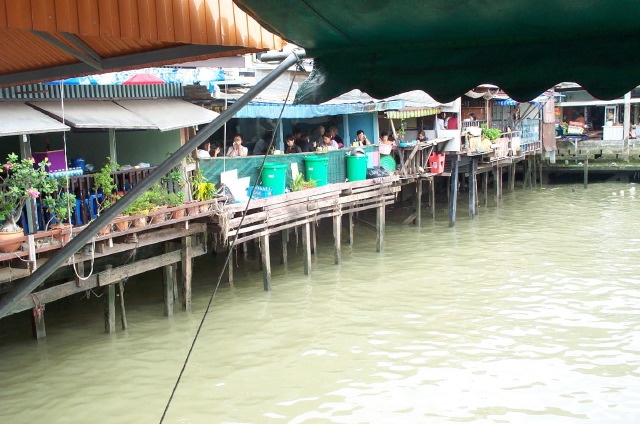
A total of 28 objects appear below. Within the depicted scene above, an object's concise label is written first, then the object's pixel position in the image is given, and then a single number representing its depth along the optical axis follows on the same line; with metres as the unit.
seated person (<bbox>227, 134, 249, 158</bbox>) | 15.20
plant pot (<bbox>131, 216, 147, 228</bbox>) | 10.91
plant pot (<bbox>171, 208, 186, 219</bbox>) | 11.76
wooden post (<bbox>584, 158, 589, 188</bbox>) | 29.05
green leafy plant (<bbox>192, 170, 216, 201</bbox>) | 13.04
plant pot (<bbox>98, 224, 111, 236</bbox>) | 10.18
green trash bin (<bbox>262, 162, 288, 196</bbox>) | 15.02
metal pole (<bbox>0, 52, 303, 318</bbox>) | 2.76
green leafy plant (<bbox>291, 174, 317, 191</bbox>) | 15.91
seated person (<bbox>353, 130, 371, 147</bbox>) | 19.36
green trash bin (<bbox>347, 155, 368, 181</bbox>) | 17.84
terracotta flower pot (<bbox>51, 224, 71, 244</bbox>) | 9.66
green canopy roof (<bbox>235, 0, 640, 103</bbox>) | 2.05
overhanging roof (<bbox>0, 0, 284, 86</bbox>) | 3.31
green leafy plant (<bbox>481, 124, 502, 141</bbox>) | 23.98
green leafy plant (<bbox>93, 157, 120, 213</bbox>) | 10.76
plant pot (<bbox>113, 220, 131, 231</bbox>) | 10.51
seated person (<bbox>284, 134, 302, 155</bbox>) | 17.45
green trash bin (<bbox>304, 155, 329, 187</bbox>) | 16.48
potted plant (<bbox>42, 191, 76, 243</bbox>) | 9.78
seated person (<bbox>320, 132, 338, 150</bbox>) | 18.15
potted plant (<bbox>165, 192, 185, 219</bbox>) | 11.77
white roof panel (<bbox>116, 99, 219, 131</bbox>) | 11.74
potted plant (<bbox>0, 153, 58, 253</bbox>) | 9.20
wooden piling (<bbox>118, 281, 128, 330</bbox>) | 11.38
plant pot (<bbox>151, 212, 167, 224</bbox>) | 11.31
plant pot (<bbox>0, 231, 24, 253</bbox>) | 9.10
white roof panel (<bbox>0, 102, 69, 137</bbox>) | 9.48
